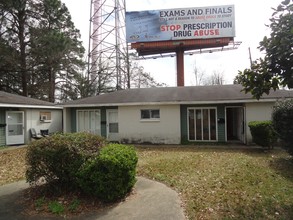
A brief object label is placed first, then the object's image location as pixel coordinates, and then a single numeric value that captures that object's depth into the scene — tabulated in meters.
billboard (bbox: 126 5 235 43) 22.92
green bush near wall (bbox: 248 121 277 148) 11.71
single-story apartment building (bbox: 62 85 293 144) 14.38
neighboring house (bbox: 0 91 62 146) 15.32
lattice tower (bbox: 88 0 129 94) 26.08
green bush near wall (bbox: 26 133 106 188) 5.21
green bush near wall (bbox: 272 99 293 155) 8.97
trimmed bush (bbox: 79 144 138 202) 4.98
